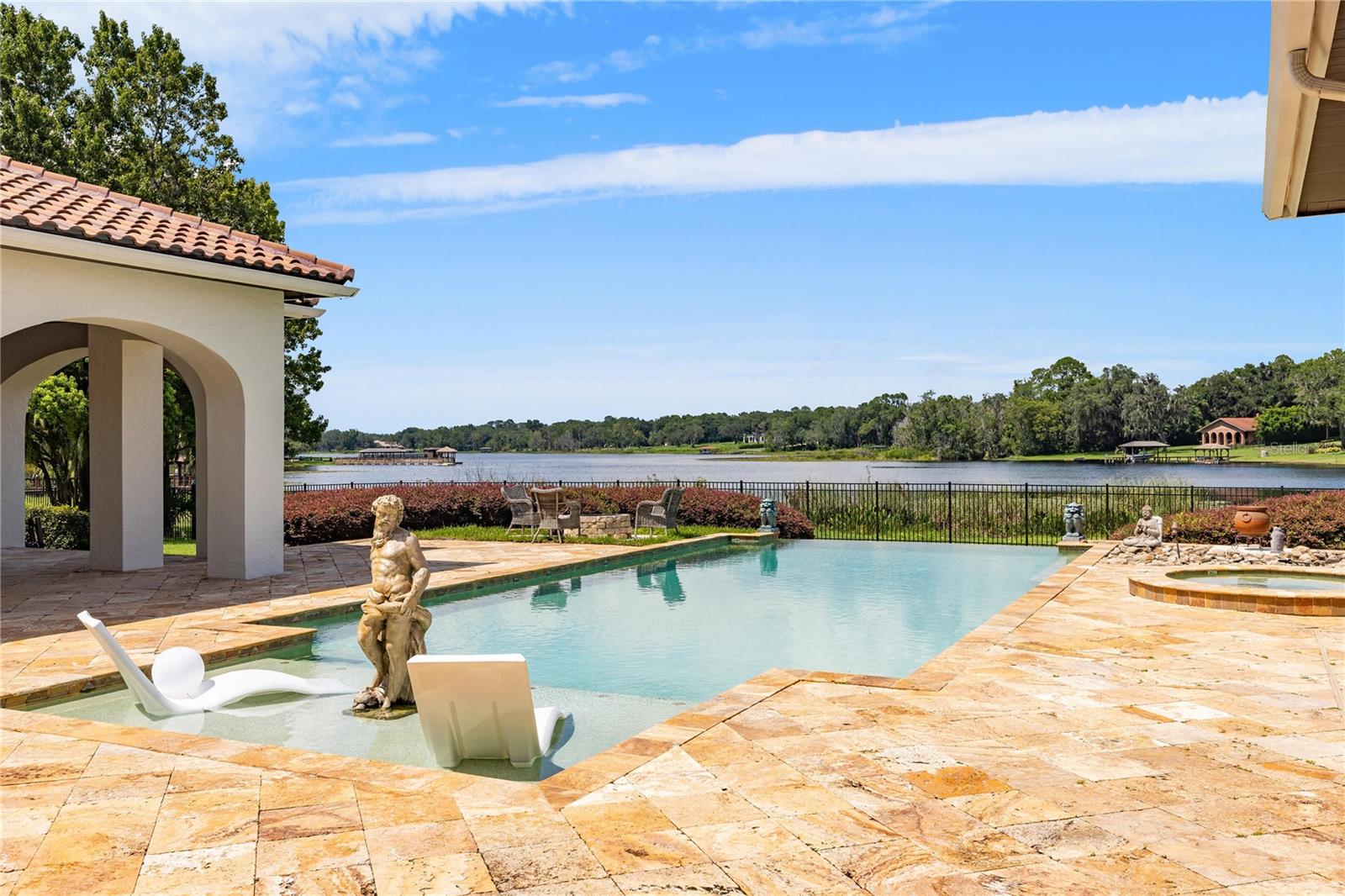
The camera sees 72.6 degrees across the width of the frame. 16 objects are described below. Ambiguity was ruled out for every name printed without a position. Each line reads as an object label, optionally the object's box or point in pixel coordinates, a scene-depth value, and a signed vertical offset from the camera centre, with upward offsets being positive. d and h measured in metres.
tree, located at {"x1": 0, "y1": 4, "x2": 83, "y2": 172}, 20.45 +8.38
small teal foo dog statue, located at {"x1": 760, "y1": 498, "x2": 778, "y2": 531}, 18.22 -1.45
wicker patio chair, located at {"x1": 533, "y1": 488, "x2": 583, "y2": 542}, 16.30 -1.25
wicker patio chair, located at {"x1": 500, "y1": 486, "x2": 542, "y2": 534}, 16.91 -1.29
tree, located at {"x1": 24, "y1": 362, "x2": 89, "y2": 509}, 16.83 +0.22
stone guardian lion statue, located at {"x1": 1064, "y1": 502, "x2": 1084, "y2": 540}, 16.52 -1.48
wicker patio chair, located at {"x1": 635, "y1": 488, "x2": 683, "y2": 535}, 16.78 -1.31
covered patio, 8.73 +1.32
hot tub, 9.13 -1.70
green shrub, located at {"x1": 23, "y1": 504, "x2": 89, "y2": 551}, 15.80 -1.40
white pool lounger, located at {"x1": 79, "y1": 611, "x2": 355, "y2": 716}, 5.83 -1.66
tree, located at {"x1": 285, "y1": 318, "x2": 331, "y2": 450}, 22.53 +1.70
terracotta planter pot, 13.27 -1.22
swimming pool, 5.85 -1.86
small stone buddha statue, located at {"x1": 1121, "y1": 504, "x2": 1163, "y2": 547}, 13.95 -1.49
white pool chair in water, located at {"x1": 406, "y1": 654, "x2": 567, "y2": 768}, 4.78 -1.43
